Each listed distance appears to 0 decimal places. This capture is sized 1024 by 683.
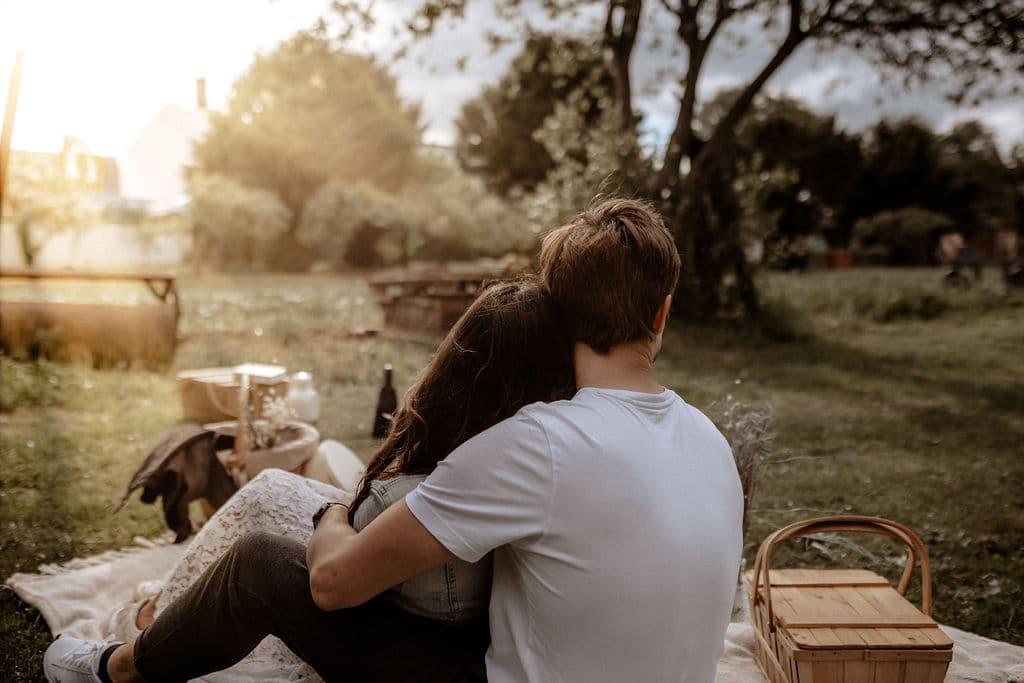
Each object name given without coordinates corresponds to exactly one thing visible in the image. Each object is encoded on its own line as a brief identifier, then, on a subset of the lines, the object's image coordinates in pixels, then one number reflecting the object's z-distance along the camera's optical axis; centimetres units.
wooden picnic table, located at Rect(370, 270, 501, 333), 952
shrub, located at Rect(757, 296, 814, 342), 991
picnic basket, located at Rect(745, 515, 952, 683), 217
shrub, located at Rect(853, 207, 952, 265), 1850
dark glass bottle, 494
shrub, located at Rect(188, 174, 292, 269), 1753
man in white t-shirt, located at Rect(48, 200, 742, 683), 144
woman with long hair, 170
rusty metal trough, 702
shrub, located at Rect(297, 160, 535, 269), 1909
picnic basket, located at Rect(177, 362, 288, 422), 386
